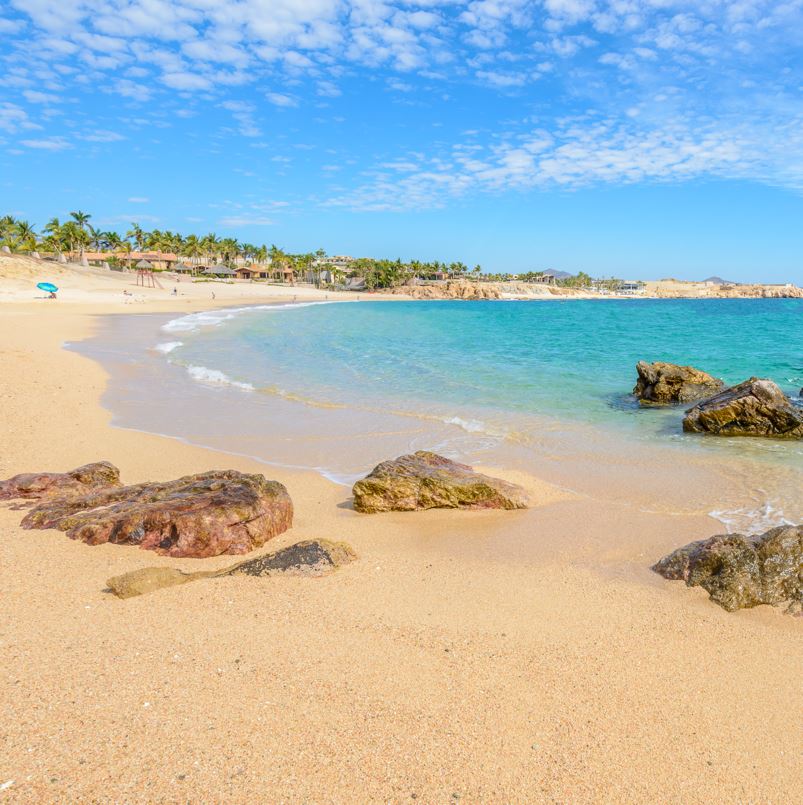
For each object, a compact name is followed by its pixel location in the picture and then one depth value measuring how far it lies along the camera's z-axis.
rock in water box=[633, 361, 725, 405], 16.56
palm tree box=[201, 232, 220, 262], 126.50
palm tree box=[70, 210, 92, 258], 97.25
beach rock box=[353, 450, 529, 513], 7.89
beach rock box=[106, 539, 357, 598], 5.26
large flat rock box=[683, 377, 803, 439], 12.59
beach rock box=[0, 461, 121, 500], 7.42
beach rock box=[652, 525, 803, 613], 5.38
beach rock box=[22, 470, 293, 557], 6.18
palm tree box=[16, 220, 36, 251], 88.06
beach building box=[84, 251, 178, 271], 101.00
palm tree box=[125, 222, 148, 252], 115.44
